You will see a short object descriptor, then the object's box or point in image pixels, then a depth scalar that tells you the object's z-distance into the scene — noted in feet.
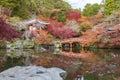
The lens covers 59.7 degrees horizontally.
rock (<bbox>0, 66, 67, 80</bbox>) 8.38
